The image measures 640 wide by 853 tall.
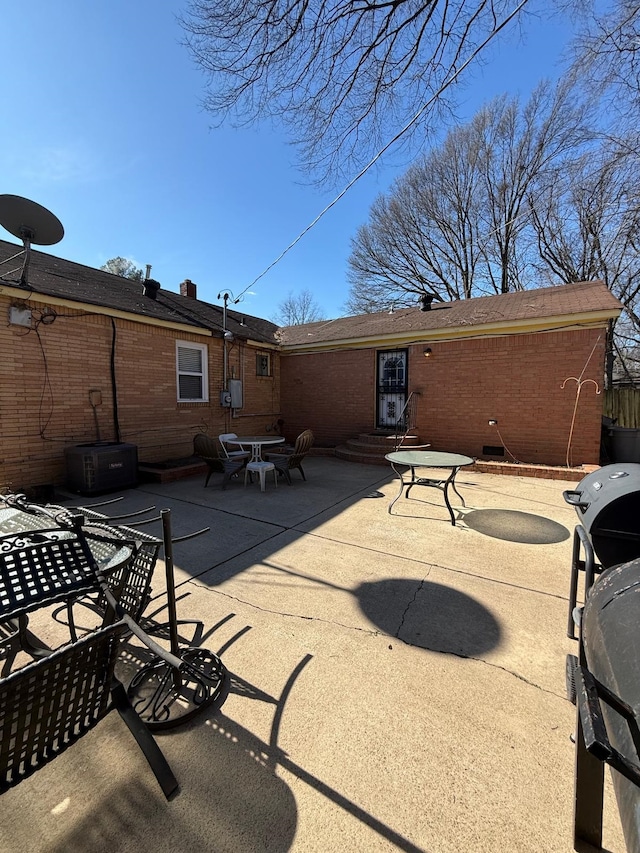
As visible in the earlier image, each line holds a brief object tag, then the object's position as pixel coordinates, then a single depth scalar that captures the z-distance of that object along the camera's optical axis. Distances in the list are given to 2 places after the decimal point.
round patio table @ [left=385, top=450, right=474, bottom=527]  4.64
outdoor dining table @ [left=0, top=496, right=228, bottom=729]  1.43
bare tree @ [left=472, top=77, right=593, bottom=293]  14.06
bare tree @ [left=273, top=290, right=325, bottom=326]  28.81
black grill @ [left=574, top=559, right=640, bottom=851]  0.83
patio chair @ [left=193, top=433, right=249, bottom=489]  6.26
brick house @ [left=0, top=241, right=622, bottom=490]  6.16
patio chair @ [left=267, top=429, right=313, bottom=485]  6.57
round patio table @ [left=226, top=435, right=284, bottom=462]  6.65
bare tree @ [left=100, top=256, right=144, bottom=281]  21.59
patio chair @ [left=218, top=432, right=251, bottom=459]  7.20
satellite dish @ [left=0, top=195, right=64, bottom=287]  5.31
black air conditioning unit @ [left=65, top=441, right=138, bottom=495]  5.77
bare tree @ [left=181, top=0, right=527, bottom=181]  3.57
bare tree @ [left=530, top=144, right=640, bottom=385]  11.32
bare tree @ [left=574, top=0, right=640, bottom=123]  4.79
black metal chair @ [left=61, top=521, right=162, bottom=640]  2.04
